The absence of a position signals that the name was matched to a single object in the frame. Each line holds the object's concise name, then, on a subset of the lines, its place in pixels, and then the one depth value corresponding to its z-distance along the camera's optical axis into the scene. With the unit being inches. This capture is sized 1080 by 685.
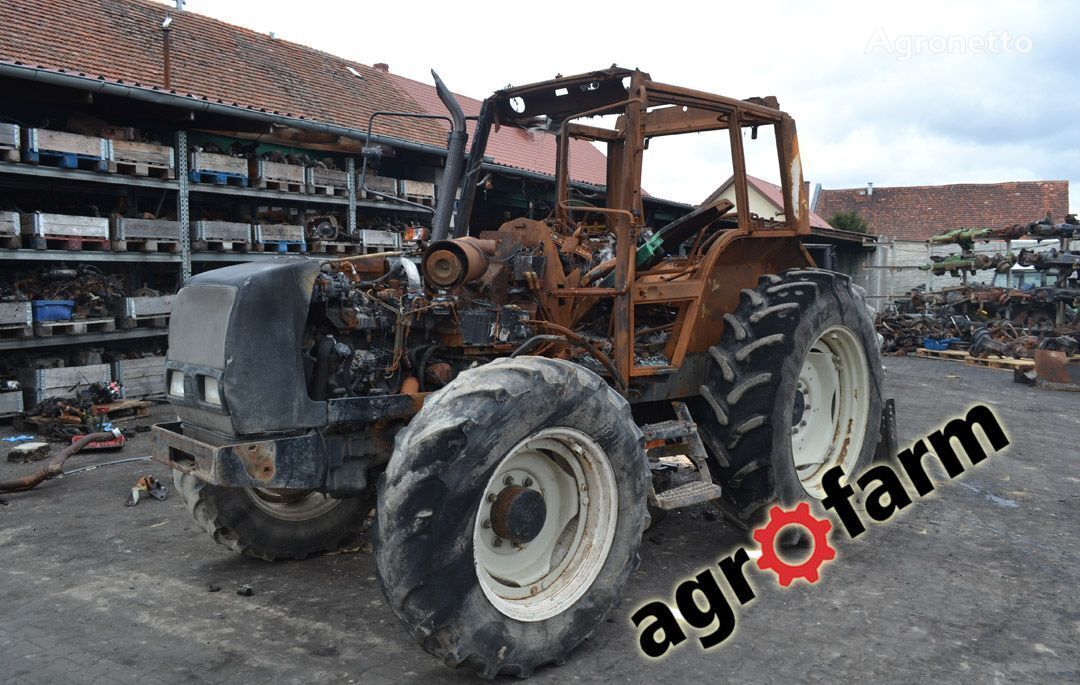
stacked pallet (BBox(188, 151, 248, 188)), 449.4
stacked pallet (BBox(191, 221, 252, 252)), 447.8
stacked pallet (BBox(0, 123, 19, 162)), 364.8
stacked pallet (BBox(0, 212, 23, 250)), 369.1
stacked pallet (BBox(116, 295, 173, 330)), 418.6
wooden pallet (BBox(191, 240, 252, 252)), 450.6
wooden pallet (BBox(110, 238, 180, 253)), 416.5
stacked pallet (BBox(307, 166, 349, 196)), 504.5
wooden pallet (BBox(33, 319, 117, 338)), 383.6
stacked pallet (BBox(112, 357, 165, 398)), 414.0
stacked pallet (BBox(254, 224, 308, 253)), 474.9
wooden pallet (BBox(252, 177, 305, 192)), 476.3
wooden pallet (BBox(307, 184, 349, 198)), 505.0
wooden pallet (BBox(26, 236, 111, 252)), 385.1
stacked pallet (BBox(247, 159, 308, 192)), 474.6
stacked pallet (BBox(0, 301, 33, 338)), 370.0
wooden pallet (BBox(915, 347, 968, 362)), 713.6
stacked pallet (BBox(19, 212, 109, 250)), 381.7
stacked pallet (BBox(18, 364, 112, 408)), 379.2
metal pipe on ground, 258.1
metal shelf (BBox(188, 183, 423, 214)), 451.2
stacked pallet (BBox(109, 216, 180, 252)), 416.8
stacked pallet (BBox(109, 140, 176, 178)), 412.8
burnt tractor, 131.9
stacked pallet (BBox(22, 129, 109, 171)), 378.3
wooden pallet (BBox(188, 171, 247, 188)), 452.1
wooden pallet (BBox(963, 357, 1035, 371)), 593.9
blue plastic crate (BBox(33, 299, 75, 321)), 381.7
